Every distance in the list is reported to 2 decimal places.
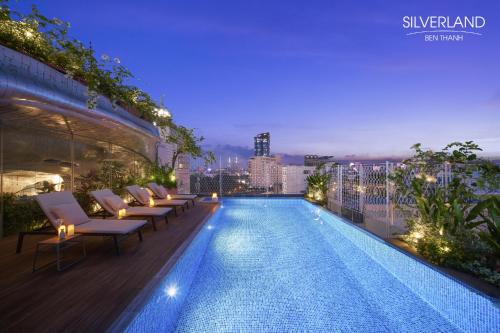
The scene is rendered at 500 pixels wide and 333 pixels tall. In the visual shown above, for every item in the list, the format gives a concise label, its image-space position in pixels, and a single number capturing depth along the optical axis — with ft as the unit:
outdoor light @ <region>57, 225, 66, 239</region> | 10.83
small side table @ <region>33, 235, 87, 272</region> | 10.14
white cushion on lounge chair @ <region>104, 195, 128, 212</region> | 17.07
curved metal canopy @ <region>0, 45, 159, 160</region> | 12.50
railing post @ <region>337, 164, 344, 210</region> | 25.26
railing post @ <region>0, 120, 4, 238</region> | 15.82
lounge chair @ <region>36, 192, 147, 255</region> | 12.02
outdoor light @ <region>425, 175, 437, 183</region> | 12.69
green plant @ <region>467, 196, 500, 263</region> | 9.45
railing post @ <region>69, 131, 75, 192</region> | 22.18
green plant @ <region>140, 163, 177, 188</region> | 33.71
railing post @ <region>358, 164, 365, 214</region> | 20.02
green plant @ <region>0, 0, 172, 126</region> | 13.83
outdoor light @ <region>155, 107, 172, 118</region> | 31.82
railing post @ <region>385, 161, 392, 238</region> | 16.15
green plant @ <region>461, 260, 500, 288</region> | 8.28
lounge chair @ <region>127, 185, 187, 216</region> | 22.13
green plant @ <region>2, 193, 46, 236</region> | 16.03
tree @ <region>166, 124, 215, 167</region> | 37.47
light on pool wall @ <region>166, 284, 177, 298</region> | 9.17
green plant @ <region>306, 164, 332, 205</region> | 29.96
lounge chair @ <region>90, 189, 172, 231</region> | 16.81
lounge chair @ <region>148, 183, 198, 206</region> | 27.53
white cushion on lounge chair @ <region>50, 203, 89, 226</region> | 12.40
